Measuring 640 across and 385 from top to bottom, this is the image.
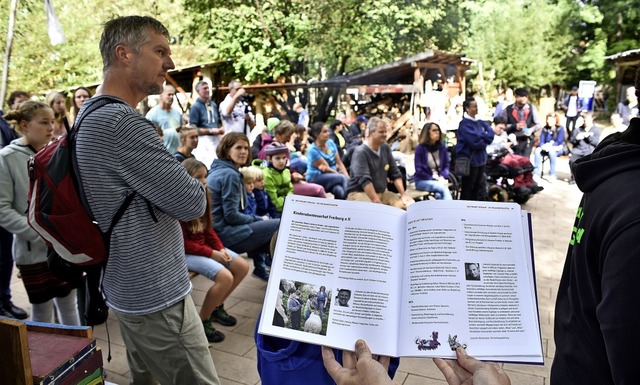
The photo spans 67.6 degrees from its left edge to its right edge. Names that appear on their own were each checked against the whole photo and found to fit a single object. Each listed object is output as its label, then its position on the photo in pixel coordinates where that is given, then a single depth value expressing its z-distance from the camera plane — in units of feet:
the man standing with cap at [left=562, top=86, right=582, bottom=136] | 41.52
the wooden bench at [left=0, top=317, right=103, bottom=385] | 3.57
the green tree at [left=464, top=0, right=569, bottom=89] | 78.69
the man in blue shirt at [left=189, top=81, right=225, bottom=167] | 19.24
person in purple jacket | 19.85
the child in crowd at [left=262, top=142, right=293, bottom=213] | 15.35
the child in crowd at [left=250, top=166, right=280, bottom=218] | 14.30
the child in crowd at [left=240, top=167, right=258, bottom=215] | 13.96
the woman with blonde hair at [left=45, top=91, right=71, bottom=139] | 14.64
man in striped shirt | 5.32
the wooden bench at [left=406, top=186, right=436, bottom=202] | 19.24
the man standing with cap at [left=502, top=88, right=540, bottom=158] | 30.25
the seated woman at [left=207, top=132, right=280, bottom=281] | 12.10
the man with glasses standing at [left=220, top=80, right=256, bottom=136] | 22.13
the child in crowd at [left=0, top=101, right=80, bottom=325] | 9.16
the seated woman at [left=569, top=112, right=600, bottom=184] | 29.35
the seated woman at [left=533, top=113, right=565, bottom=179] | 32.23
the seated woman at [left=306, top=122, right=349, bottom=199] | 20.07
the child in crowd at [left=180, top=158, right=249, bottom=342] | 10.58
